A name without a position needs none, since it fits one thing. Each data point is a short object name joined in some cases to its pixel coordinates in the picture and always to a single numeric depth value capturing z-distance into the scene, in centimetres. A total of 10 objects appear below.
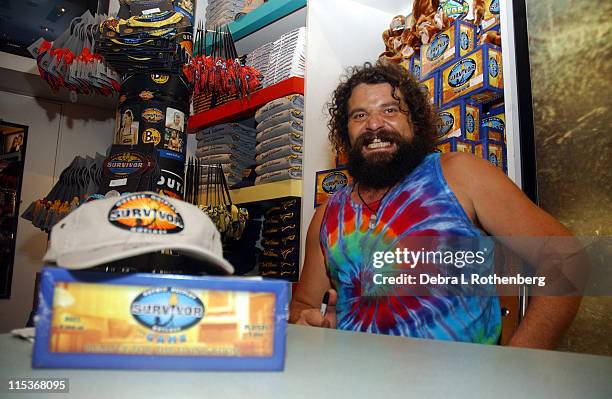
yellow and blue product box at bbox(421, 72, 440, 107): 201
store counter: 46
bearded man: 140
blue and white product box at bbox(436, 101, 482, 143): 188
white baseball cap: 55
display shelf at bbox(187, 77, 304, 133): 256
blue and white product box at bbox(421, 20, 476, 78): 193
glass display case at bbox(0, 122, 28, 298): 315
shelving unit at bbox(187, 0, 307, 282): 249
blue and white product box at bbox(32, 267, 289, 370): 52
